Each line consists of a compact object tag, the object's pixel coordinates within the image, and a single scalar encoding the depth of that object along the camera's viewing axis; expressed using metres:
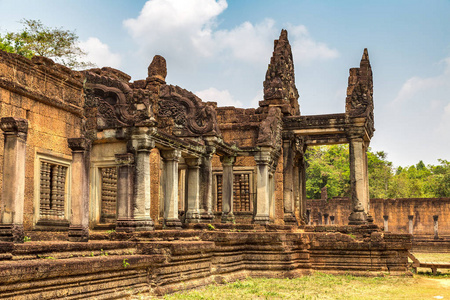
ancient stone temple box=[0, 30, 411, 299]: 7.70
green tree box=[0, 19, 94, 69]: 25.16
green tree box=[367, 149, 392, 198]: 50.78
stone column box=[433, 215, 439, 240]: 34.18
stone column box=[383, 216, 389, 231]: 36.13
